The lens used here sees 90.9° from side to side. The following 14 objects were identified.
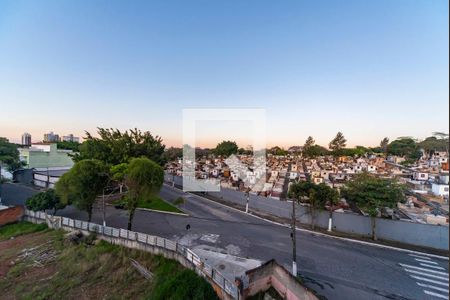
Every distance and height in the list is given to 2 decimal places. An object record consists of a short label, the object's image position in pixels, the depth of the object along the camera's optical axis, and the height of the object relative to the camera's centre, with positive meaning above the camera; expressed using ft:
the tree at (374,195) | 42.55 -8.40
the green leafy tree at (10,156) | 91.77 -2.48
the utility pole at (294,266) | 30.09 -15.70
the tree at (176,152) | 185.88 -0.84
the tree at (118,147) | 70.79 +1.24
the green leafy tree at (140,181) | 40.65 -5.60
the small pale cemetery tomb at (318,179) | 95.68 -12.00
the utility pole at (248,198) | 62.46 -13.72
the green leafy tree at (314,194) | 48.44 -9.46
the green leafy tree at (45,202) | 50.67 -11.90
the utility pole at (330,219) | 48.48 -14.96
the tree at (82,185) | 44.21 -6.93
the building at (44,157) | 112.12 -3.31
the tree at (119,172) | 43.98 -4.46
